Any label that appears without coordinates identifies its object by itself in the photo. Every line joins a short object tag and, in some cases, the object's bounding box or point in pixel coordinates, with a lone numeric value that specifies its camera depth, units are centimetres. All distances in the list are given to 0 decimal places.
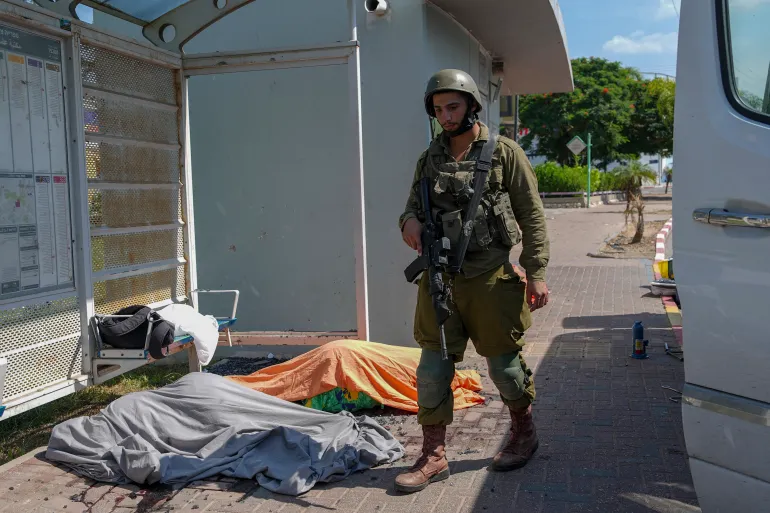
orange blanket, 493
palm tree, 1703
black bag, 467
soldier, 370
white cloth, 512
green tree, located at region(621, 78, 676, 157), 4750
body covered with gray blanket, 386
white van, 230
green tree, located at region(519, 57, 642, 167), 4597
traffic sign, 3222
